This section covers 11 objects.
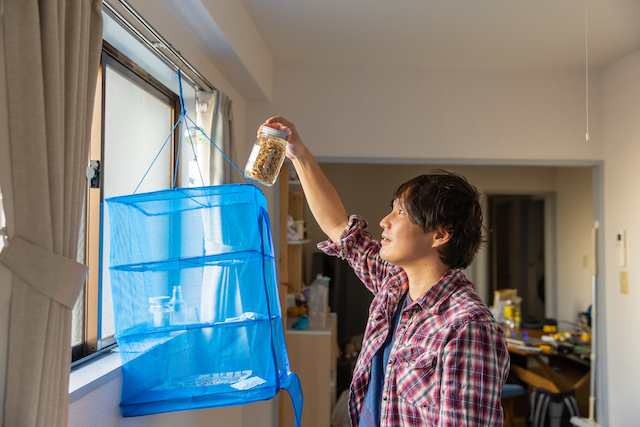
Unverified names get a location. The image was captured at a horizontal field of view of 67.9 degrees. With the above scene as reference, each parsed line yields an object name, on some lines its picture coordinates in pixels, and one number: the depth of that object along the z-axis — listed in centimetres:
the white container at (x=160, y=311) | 141
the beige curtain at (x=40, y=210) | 86
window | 162
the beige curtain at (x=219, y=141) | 221
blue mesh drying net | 140
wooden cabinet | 321
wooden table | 366
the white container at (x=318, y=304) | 341
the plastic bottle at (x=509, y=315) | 408
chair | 352
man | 103
